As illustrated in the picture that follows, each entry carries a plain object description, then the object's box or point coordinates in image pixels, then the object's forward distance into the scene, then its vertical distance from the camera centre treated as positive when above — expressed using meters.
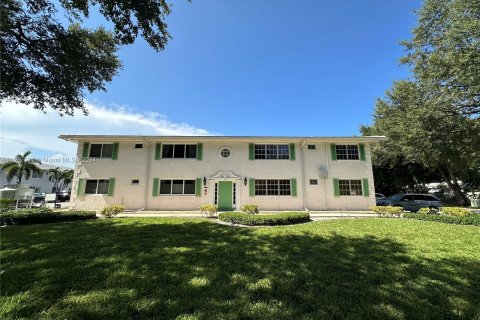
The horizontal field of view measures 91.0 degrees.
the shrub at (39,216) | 9.29 -0.85
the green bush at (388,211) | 11.98 -0.80
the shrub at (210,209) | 12.31 -0.69
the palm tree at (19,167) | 32.28 +3.94
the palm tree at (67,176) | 46.31 +3.78
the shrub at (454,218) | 9.67 -0.99
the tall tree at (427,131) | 16.41 +4.73
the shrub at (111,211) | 11.66 -0.74
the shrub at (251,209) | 12.68 -0.72
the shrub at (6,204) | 14.86 -0.50
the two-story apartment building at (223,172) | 16.22 +1.63
